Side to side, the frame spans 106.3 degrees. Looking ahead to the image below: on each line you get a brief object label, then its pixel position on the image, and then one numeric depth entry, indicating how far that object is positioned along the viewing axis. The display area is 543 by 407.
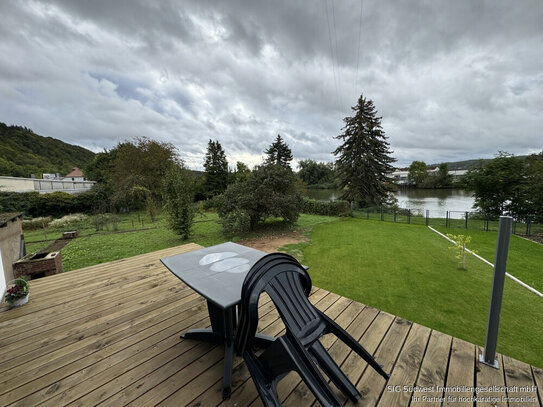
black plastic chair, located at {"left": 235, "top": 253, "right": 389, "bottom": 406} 0.91
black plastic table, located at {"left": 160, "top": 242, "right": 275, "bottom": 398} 1.21
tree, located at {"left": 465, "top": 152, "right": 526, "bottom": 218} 9.74
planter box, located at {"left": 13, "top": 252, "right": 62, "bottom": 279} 3.17
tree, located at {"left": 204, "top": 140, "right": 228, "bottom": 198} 23.94
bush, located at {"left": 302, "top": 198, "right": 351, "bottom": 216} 12.91
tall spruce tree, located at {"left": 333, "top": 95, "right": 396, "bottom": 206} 14.46
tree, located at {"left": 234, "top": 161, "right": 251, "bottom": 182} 24.98
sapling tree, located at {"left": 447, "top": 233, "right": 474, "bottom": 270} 4.62
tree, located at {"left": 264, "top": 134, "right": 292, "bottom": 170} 31.83
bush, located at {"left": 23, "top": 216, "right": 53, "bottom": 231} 9.59
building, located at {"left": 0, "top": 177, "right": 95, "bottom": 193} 13.78
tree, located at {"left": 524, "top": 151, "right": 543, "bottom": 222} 8.40
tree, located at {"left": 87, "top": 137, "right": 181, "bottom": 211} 13.18
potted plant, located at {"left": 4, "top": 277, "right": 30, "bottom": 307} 2.11
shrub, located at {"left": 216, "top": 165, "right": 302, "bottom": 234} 7.52
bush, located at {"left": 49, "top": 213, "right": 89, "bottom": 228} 10.15
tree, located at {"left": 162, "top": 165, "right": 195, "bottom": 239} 6.58
